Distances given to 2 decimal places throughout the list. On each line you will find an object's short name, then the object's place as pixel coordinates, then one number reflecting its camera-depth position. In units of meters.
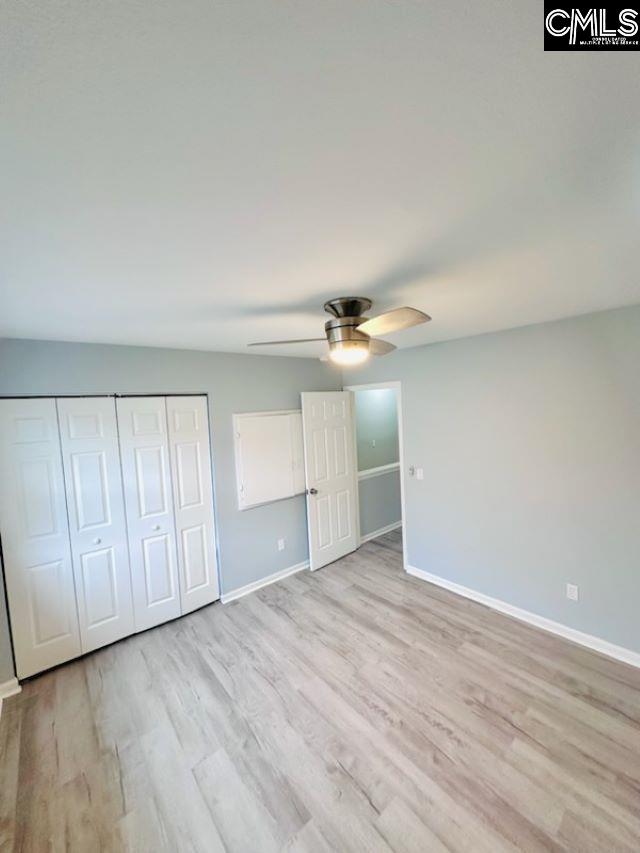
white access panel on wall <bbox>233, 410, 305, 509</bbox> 3.45
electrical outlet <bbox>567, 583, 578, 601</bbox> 2.60
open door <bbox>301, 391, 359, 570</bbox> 3.85
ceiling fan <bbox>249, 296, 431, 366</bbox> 1.85
